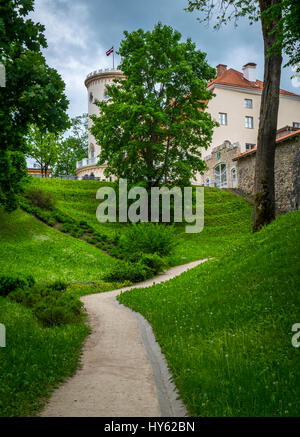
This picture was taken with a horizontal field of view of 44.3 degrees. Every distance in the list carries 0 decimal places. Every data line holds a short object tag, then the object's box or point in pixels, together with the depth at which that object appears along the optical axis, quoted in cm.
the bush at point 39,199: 3128
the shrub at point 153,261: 1978
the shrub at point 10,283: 1253
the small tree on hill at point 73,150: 6662
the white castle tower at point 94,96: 5406
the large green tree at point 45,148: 5103
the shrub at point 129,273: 1880
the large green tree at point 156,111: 2905
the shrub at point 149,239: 2169
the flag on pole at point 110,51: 5166
